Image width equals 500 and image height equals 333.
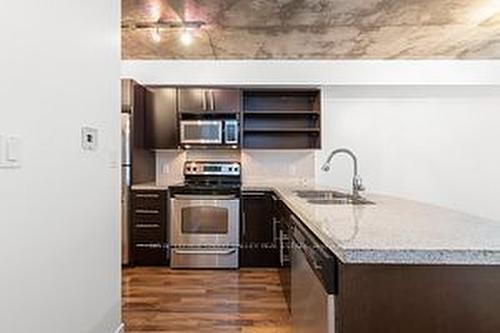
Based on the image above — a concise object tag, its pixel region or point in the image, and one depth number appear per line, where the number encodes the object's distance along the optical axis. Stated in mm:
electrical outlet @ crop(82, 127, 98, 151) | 2156
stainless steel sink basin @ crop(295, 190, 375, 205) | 2822
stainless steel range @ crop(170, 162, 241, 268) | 4855
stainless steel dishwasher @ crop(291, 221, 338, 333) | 1434
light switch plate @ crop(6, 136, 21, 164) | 1485
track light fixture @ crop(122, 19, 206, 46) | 4027
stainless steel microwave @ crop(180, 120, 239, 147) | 5262
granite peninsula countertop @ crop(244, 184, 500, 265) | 1252
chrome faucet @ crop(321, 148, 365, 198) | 3010
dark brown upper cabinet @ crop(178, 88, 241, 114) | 5234
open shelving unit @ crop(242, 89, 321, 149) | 5430
